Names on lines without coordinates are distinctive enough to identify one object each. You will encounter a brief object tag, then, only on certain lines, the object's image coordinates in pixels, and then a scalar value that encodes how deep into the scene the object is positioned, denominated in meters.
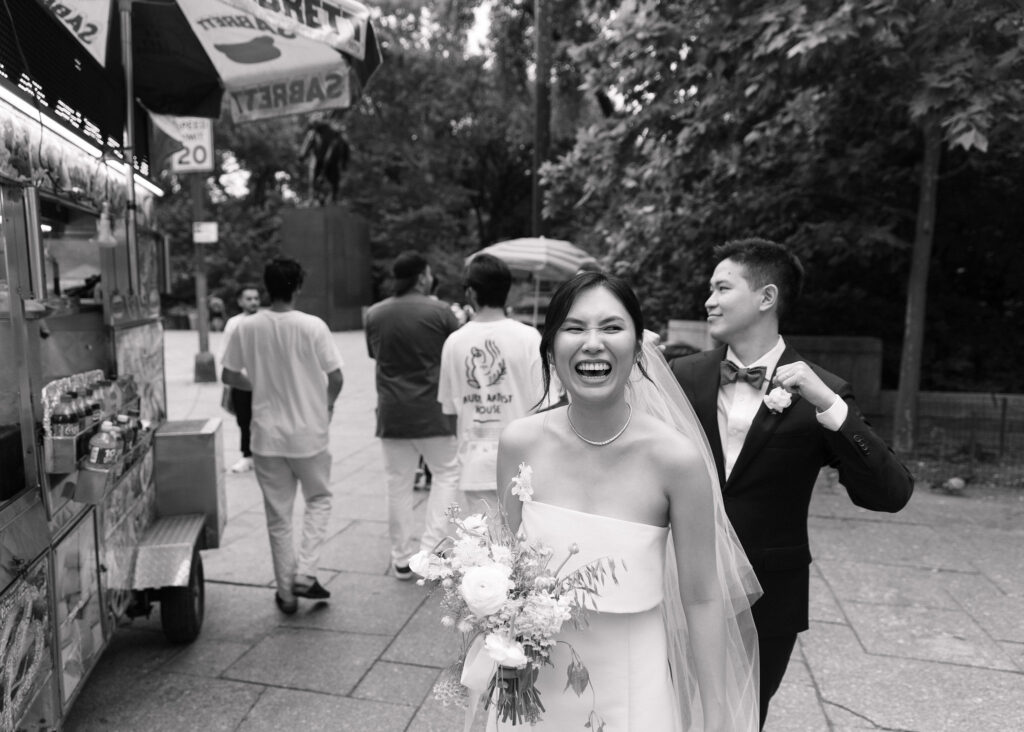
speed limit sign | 10.40
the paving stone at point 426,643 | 3.84
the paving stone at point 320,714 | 3.26
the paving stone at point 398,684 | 3.49
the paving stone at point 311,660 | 3.62
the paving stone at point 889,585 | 4.68
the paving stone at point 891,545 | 5.38
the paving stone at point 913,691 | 3.35
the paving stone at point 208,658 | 3.71
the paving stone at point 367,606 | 4.23
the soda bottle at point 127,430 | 3.38
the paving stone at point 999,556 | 4.99
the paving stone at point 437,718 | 3.26
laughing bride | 1.80
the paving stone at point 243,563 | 4.89
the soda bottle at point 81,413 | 2.89
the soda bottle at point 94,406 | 3.04
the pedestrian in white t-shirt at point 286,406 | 4.30
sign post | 12.30
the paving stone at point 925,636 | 3.94
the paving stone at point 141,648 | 3.79
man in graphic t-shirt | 4.25
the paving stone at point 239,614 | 4.11
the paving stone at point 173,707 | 3.25
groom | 2.17
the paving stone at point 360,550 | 5.12
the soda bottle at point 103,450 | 2.96
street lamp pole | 10.01
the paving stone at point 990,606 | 4.27
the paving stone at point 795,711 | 3.31
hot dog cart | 2.52
